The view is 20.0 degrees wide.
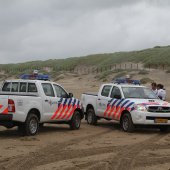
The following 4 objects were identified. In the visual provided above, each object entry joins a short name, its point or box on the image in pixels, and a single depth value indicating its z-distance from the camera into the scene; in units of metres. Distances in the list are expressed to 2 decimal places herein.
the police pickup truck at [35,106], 13.98
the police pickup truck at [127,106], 16.09
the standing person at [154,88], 19.56
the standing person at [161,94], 19.31
